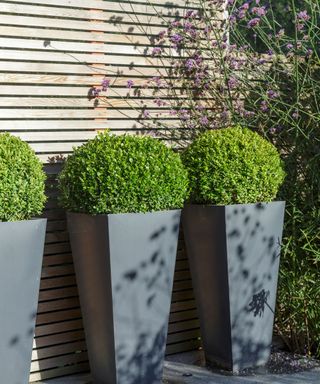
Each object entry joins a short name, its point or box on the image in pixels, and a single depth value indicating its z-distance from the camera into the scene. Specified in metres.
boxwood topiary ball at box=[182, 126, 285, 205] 4.63
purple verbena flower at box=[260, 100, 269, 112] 5.18
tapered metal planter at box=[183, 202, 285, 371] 4.61
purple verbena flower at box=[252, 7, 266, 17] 5.15
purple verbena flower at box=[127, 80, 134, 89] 4.98
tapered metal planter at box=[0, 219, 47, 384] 3.85
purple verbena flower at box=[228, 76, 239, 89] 5.32
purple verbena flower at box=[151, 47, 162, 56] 5.16
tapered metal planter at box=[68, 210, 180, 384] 4.15
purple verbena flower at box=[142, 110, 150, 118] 5.11
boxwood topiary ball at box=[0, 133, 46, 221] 3.90
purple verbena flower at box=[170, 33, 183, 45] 5.20
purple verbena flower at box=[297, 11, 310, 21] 5.05
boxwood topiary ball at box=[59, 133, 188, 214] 4.18
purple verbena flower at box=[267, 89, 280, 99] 5.18
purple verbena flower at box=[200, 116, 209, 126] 5.22
